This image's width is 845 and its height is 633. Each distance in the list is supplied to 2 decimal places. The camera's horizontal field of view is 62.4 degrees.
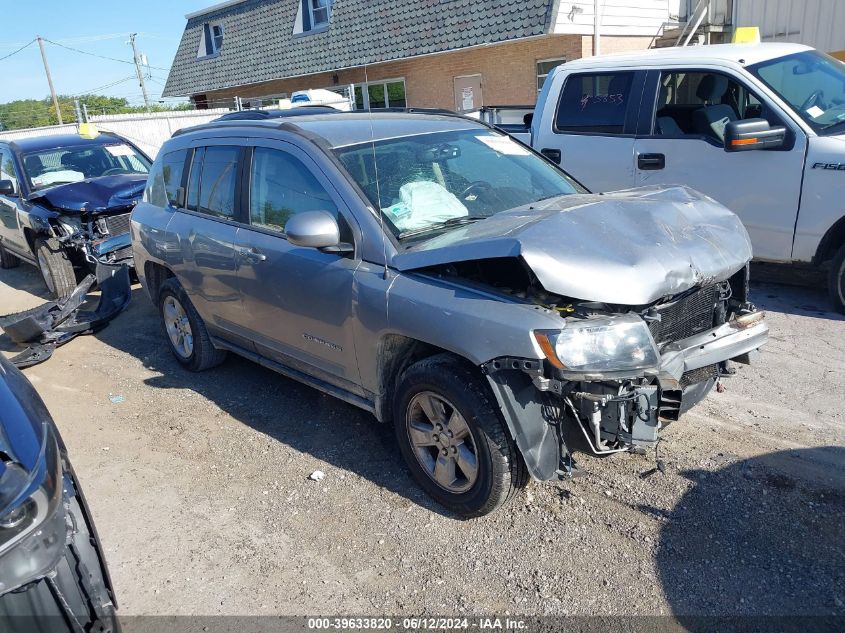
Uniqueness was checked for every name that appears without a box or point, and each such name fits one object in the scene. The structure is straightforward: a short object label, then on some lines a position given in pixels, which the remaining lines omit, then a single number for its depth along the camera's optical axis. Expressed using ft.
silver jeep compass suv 9.73
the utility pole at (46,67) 134.06
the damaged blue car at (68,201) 26.27
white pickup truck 18.08
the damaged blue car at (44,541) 6.55
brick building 47.39
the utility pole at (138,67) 149.59
